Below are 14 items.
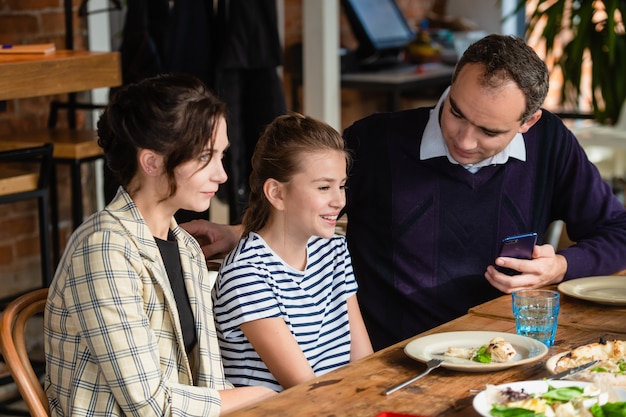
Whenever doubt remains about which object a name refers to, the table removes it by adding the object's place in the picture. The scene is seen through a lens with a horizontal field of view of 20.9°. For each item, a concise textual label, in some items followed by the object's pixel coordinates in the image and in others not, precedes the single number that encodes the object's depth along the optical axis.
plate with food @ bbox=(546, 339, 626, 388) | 2.58
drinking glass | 2.82
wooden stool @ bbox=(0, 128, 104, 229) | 4.11
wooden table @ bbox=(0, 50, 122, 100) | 3.78
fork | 2.58
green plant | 5.75
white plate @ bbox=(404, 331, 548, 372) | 2.64
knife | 2.59
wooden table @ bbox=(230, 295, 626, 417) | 2.50
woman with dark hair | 2.62
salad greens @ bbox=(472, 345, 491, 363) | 2.67
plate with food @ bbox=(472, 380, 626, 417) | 2.39
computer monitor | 6.80
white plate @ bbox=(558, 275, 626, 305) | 3.04
